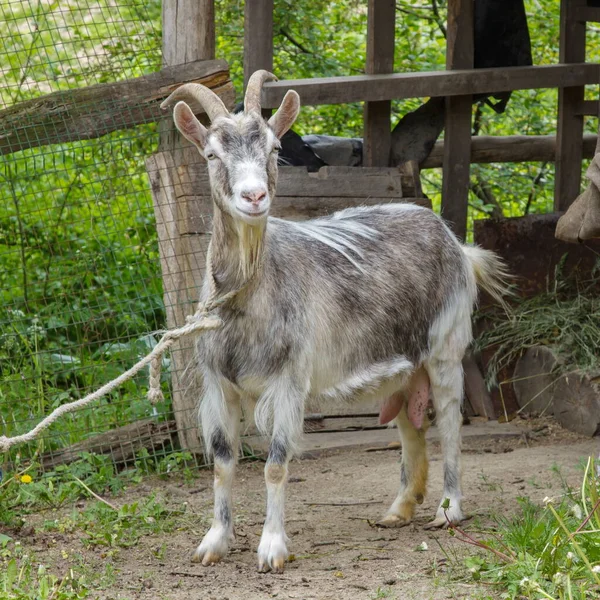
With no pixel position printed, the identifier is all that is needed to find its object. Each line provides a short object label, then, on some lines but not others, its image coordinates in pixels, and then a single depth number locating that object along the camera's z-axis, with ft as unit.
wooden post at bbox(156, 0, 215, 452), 38.11
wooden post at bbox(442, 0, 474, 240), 42.90
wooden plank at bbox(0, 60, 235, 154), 36.09
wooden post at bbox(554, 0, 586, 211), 44.87
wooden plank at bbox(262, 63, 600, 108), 39.73
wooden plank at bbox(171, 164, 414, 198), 40.29
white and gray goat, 27.17
